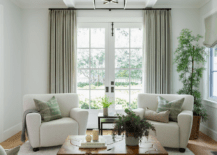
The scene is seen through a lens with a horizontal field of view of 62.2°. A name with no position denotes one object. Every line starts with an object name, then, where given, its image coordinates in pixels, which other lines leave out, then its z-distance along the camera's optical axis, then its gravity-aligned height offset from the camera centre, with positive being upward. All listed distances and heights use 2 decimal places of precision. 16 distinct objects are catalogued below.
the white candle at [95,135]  2.17 -0.71
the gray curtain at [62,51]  4.08 +0.59
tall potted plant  3.52 -0.09
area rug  2.81 -1.19
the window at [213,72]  3.72 +0.08
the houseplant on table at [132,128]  2.01 -0.58
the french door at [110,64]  4.28 +0.30
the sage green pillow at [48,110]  3.00 -0.57
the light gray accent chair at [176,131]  2.81 -0.87
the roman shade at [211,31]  3.47 +0.91
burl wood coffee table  1.89 -0.79
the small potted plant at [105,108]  3.42 -0.60
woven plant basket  3.51 -1.01
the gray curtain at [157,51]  4.08 +0.58
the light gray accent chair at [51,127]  2.81 -0.81
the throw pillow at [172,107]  3.09 -0.53
